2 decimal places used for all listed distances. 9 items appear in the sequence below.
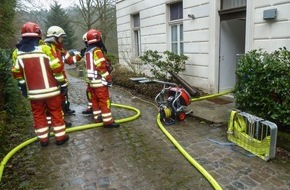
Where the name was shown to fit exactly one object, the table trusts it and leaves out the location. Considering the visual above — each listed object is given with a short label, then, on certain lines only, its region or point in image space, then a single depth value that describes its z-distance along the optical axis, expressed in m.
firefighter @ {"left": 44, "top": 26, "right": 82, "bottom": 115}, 5.60
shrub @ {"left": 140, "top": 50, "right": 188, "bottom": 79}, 8.05
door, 7.25
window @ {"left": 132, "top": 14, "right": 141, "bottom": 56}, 11.98
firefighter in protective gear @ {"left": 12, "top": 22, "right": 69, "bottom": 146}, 4.26
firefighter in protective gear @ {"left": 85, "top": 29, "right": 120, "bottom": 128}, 5.29
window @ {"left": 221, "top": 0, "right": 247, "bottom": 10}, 6.47
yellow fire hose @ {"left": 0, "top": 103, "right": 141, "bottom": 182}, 3.86
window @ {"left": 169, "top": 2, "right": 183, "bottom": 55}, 8.75
